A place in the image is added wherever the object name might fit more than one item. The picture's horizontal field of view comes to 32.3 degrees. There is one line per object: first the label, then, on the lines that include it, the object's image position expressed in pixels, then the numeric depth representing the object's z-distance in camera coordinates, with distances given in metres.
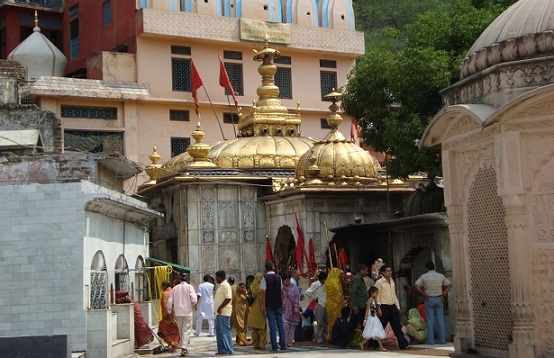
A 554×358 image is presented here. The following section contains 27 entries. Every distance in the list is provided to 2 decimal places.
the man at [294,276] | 18.69
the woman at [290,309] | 17.73
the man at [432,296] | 16.69
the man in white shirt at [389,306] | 15.81
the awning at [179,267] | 22.84
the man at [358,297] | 16.50
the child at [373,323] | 15.66
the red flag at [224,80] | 34.62
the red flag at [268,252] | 24.91
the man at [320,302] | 17.89
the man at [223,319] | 16.33
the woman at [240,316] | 18.20
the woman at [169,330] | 17.06
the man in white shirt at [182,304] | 17.09
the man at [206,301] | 21.20
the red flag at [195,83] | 34.75
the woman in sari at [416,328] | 16.84
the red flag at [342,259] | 21.56
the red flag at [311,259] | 22.83
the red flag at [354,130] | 25.94
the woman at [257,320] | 17.17
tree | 21.42
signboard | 37.38
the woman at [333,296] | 17.33
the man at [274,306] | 16.61
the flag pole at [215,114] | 36.36
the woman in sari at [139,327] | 17.02
